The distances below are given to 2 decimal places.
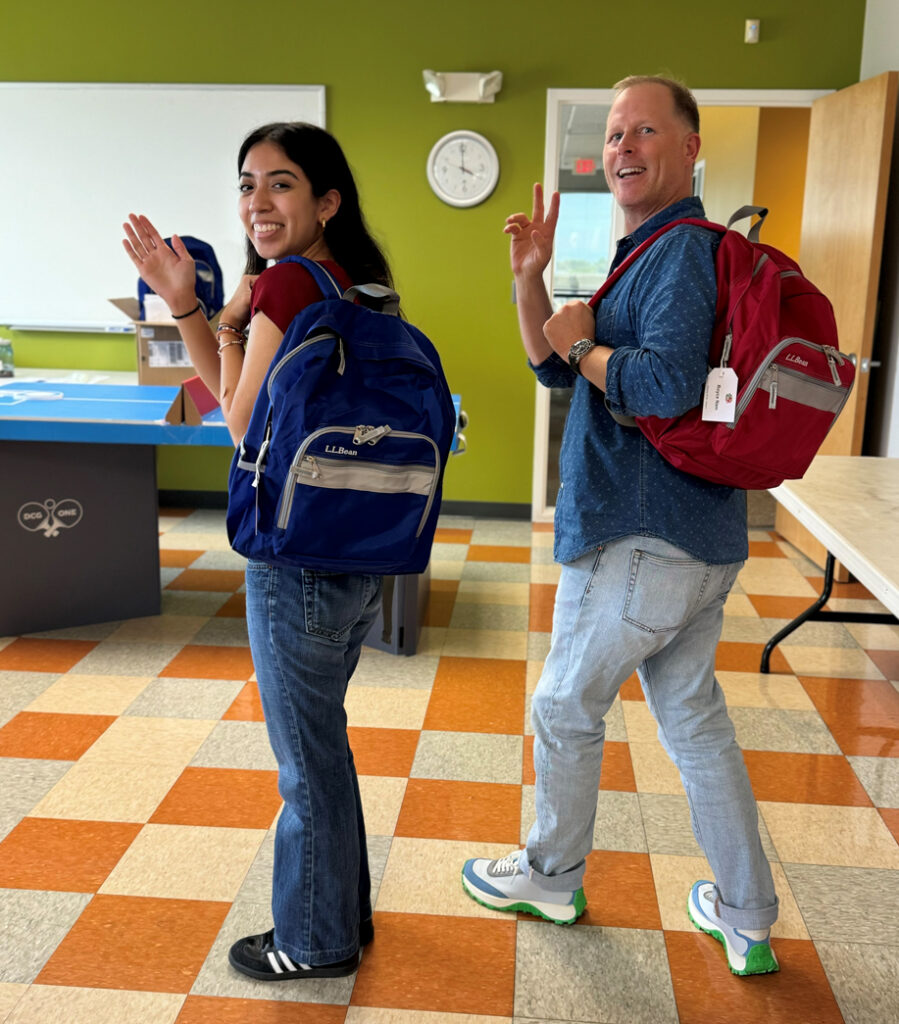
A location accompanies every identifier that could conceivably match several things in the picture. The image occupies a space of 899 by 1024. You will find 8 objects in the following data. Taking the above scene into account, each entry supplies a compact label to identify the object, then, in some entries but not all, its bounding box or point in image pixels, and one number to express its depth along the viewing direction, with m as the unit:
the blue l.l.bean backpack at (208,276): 3.41
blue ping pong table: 3.17
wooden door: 4.09
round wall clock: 5.05
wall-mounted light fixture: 4.87
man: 1.43
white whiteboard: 5.09
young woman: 1.46
